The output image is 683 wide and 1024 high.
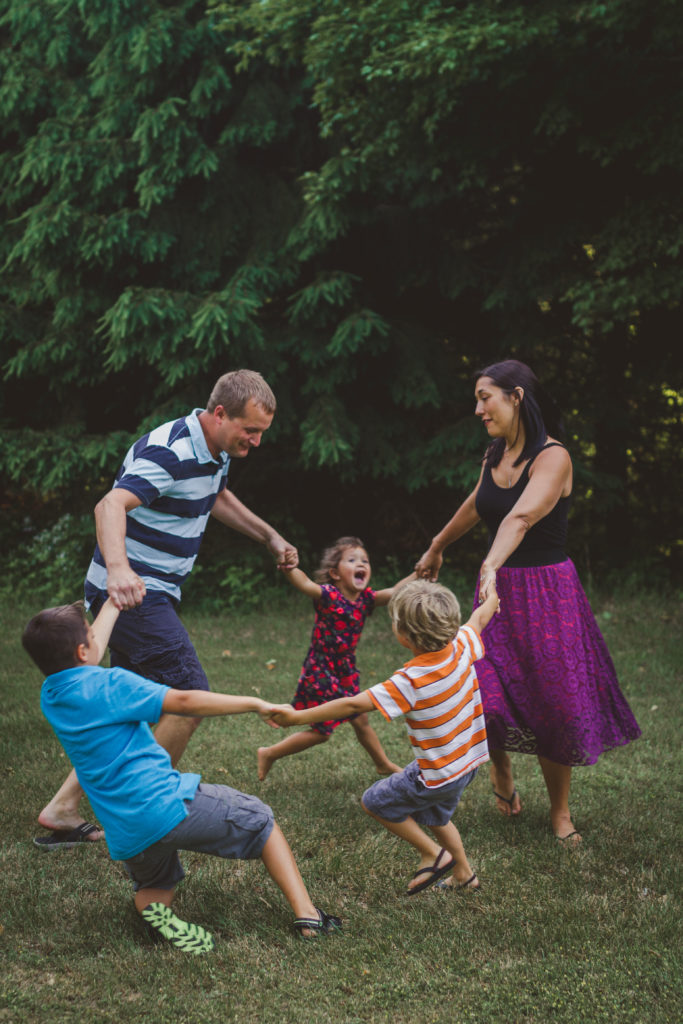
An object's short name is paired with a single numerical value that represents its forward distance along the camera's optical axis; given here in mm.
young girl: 4652
